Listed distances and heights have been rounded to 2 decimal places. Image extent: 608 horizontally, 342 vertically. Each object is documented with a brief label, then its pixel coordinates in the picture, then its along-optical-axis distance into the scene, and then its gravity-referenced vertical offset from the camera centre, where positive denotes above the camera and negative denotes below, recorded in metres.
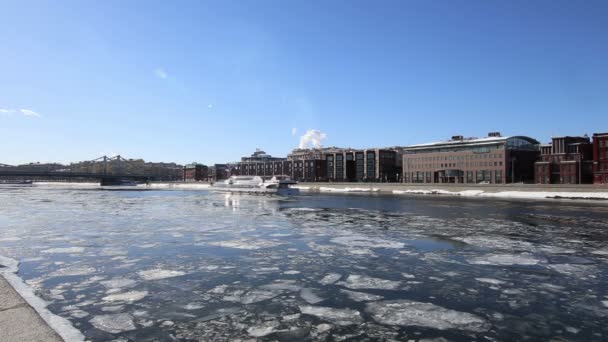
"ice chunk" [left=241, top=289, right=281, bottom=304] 10.61 -2.93
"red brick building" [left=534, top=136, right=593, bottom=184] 112.25 +4.49
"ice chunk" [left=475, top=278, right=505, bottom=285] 12.46 -2.98
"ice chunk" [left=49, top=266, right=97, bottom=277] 13.45 -2.87
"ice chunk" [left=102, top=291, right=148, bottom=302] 10.65 -2.90
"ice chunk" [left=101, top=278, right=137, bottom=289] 11.95 -2.89
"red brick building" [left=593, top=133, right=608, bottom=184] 97.53 +4.79
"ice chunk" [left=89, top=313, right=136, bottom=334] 8.52 -2.90
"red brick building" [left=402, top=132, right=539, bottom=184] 138.12 +6.63
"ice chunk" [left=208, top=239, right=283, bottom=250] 19.44 -2.94
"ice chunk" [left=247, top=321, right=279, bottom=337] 8.27 -2.92
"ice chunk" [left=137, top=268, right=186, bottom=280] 13.10 -2.90
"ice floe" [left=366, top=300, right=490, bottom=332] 8.79 -2.95
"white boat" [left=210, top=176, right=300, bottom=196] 99.88 -1.36
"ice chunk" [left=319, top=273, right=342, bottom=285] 12.52 -2.94
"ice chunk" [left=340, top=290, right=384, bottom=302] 10.77 -2.95
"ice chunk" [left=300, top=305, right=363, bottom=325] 9.05 -2.94
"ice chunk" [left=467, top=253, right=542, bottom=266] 15.47 -2.98
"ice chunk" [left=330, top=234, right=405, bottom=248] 19.72 -2.96
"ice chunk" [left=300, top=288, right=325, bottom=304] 10.64 -2.94
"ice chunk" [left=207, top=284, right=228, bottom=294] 11.46 -2.92
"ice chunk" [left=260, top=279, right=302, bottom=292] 11.84 -2.94
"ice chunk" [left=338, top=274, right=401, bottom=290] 11.94 -2.94
